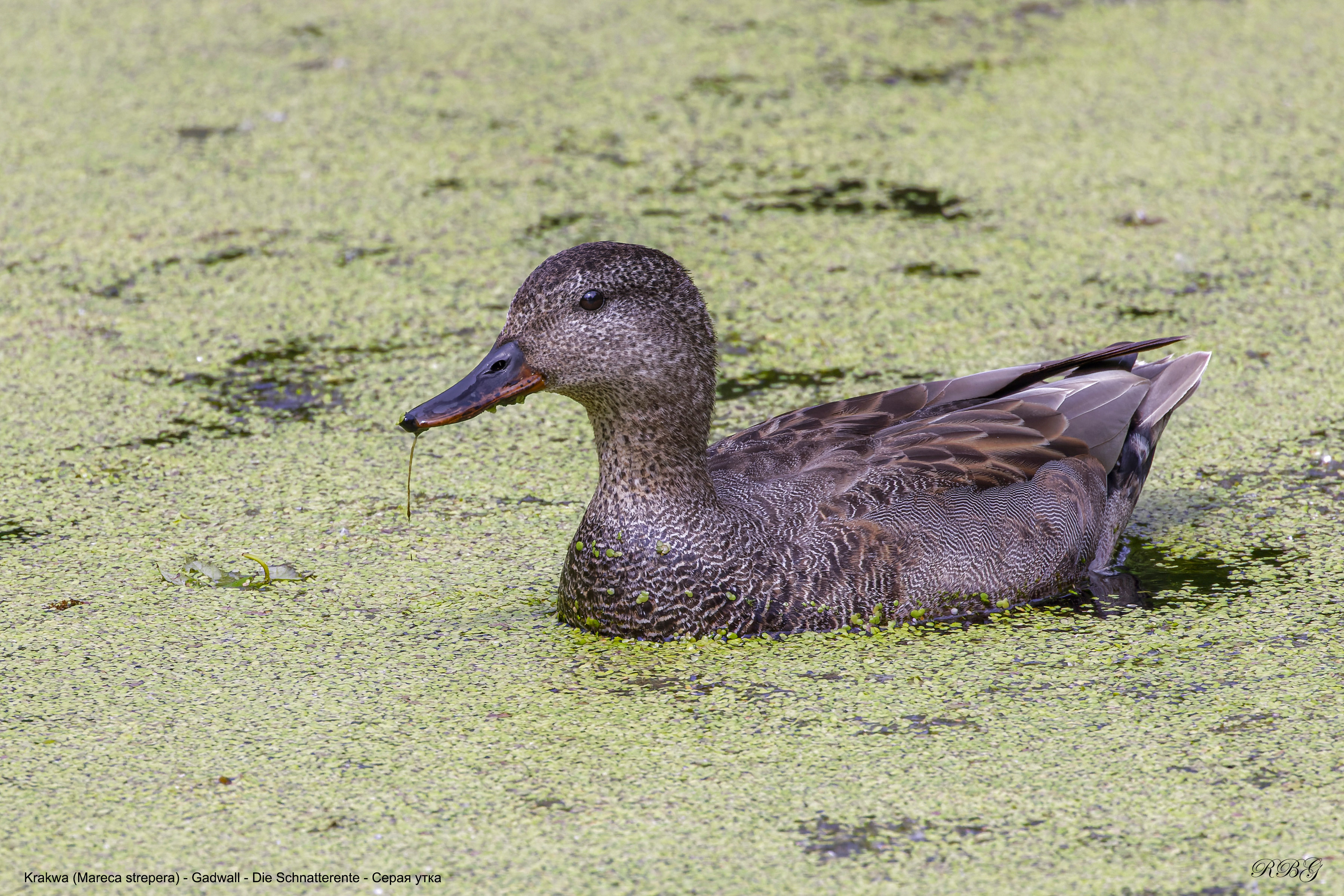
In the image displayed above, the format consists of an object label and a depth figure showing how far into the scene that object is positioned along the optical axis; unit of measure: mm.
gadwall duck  7414
